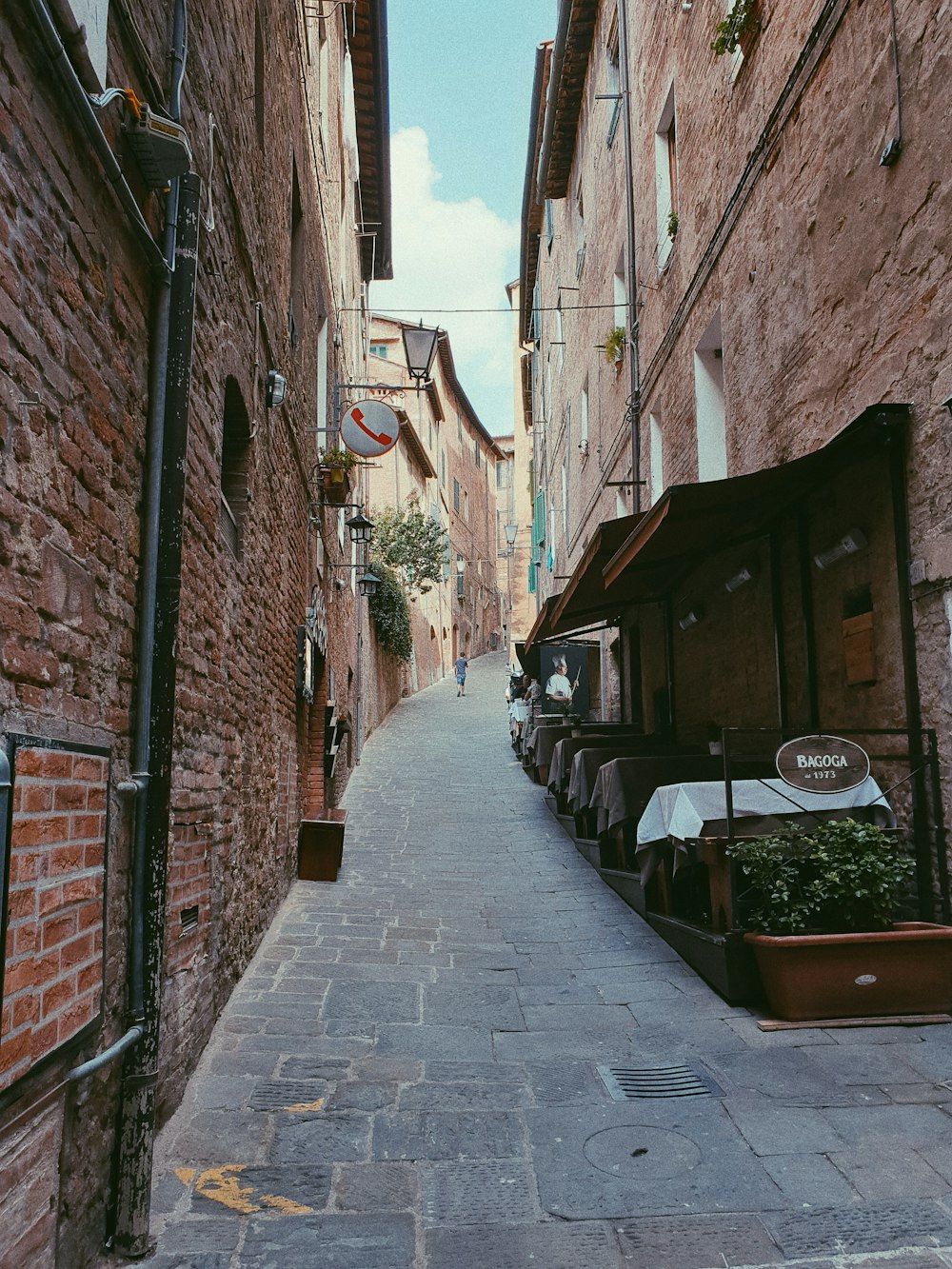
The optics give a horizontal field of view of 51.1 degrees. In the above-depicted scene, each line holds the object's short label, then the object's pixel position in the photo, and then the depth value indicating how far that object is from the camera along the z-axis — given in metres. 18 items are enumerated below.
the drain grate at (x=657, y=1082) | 3.98
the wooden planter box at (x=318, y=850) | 8.58
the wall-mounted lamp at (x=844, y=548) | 5.46
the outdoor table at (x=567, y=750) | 9.84
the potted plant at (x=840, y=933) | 4.57
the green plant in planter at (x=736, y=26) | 7.39
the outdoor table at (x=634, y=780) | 6.81
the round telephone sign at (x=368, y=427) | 9.75
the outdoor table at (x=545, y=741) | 11.94
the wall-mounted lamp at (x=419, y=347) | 11.46
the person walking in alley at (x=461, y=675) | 29.48
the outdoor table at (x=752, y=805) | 5.18
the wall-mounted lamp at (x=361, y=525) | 12.46
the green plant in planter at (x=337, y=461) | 10.37
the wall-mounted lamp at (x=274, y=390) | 6.60
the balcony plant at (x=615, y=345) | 12.86
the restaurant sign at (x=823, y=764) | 4.87
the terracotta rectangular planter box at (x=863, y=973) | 4.55
